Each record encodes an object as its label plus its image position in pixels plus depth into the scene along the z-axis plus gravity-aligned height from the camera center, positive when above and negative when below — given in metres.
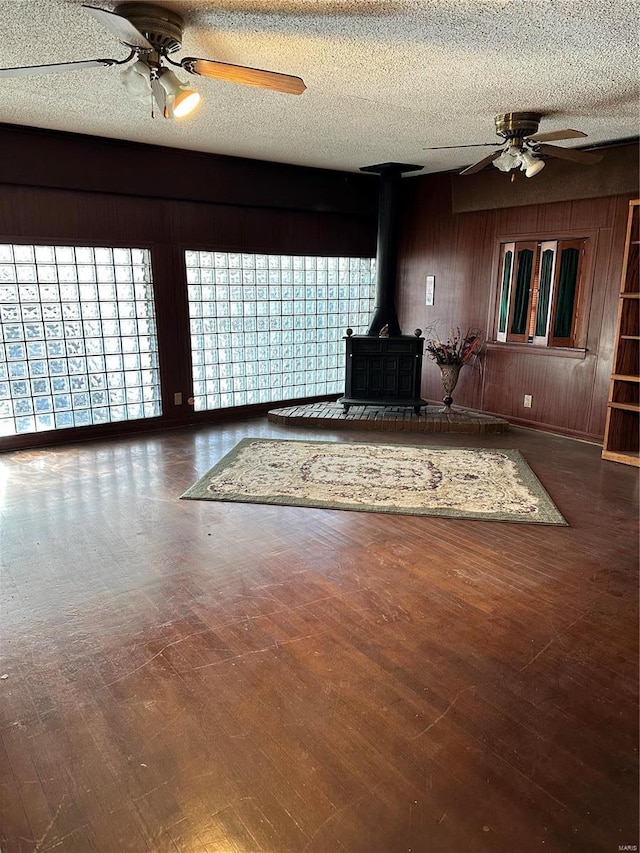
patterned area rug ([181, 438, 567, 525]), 3.89 -1.32
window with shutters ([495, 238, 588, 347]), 5.50 +0.13
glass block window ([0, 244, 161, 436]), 5.05 -0.31
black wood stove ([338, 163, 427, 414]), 6.21 -0.59
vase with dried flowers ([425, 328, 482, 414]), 6.29 -0.55
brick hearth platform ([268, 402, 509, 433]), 5.86 -1.18
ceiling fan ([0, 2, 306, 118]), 2.50 +1.05
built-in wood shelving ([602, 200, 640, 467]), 4.71 -0.57
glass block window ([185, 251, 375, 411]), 6.22 -0.20
